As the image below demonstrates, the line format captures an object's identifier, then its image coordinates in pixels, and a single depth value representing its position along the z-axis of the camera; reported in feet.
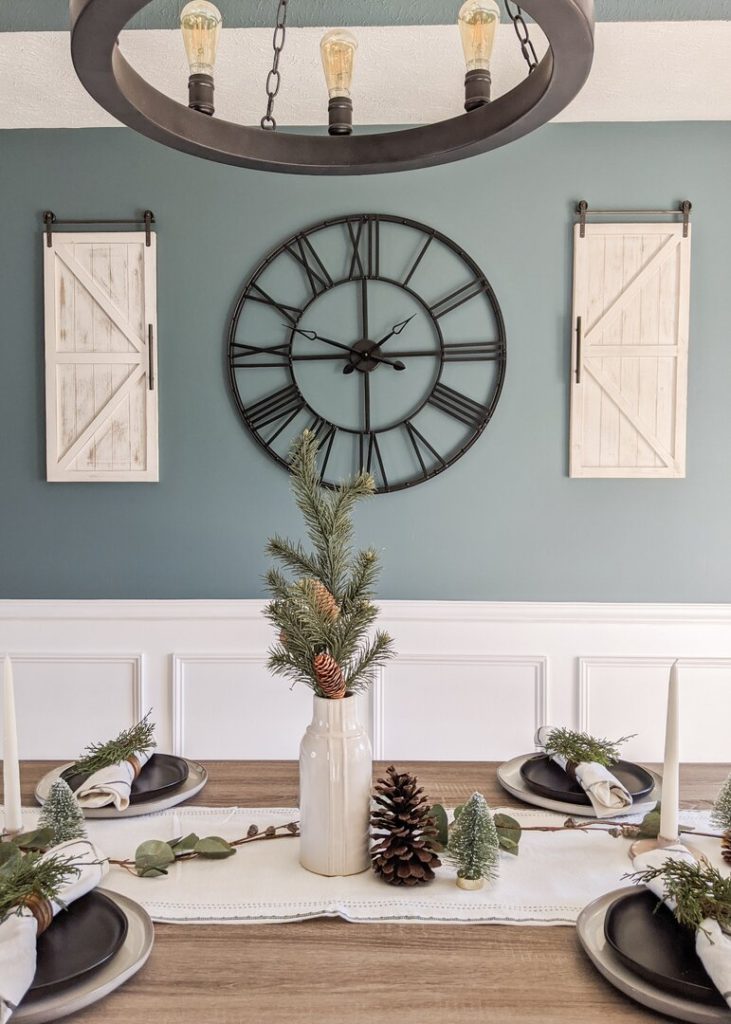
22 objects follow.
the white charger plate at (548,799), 4.39
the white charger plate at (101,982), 2.69
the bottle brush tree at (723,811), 4.00
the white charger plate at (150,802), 4.33
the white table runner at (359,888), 3.37
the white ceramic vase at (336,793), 3.69
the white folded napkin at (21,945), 2.62
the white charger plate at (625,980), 2.69
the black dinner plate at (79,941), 2.83
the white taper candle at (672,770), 3.63
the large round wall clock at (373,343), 8.87
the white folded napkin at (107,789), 4.32
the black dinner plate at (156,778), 4.50
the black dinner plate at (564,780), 4.51
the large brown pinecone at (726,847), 3.80
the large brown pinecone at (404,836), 3.59
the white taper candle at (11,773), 3.80
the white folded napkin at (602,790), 4.34
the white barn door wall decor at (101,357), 8.84
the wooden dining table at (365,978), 2.74
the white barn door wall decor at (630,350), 8.75
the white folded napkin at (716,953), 2.70
